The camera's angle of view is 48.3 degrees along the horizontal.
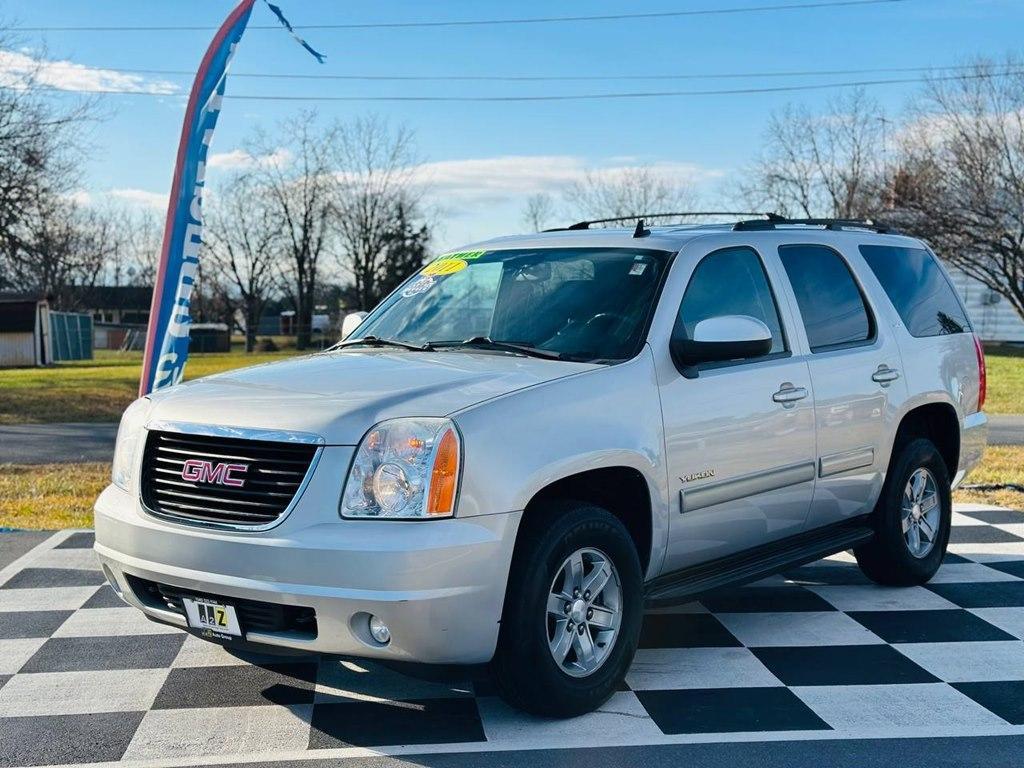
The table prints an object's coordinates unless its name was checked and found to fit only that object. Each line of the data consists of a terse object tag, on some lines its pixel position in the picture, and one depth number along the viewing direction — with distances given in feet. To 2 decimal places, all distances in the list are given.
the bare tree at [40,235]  77.10
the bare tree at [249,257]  216.95
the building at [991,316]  167.02
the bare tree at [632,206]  151.33
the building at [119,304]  322.55
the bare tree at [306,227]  202.69
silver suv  12.32
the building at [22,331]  141.79
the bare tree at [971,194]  129.18
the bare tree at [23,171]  72.69
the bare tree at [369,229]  199.21
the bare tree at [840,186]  146.82
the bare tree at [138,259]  290.97
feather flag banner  33.27
